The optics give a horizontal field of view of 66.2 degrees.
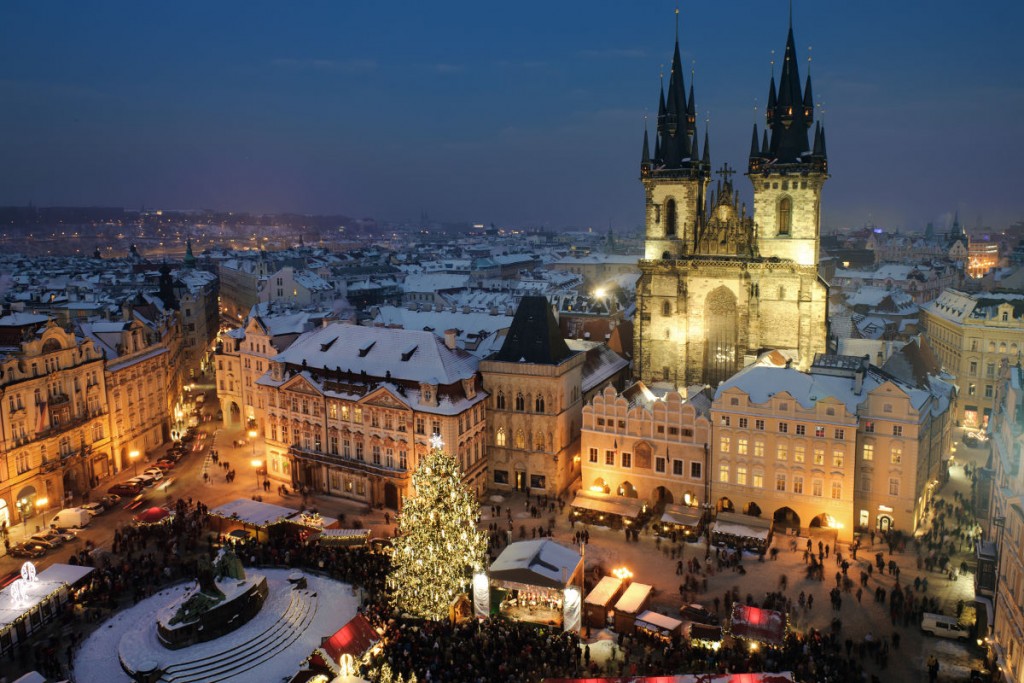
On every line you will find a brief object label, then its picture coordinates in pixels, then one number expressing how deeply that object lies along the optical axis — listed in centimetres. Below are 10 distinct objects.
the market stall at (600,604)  4231
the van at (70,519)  5491
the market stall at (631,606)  4122
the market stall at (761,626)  3834
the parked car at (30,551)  5119
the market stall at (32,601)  4003
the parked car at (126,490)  6119
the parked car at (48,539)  5191
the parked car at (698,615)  4172
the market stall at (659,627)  3978
